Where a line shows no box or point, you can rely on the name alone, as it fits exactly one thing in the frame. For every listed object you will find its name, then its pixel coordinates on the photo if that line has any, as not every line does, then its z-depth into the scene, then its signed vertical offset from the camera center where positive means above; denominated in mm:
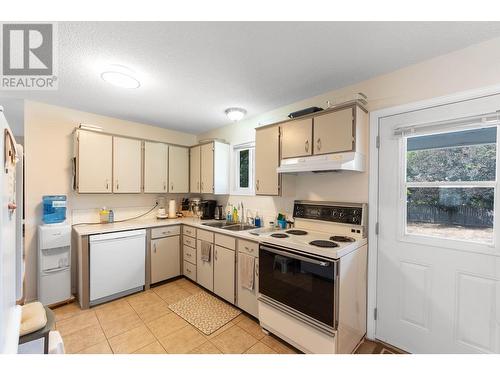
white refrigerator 594 -206
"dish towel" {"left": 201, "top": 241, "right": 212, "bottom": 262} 2680 -813
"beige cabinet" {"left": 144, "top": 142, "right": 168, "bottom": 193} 3177 +285
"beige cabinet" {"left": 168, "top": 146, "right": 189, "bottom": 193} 3456 +269
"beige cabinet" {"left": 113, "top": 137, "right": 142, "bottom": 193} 2883 +284
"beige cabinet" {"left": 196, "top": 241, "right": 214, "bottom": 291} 2659 -1083
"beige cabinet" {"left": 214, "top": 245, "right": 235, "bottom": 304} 2412 -1007
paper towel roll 3520 -386
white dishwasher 2422 -942
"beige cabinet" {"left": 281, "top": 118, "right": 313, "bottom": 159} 2088 +484
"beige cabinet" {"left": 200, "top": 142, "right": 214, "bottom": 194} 3254 +276
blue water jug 2447 -266
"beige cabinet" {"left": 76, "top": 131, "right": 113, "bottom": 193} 2605 +290
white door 1470 -336
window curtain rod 1433 +459
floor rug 2121 -1369
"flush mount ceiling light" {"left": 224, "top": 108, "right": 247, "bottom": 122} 2664 +912
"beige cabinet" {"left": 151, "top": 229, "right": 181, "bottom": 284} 2886 -1010
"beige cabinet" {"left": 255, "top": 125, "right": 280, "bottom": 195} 2355 +292
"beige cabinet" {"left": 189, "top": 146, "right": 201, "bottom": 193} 3500 +286
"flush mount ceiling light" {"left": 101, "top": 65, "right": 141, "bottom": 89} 1779 +951
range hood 1778 +206
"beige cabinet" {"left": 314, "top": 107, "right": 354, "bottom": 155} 1835 +488
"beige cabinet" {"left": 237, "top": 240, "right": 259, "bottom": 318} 2160 -1086
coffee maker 3445 -377
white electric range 1578 -778
